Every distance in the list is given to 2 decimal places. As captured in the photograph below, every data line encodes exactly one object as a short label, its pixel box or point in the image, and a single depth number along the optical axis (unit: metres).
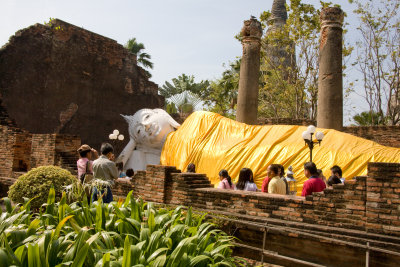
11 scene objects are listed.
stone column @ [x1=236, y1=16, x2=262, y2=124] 12.88
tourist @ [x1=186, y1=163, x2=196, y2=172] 8.02
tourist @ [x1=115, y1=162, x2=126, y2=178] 11.00
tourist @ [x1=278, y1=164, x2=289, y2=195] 6.61
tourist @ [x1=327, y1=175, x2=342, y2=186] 6.36
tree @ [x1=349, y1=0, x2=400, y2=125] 16.33
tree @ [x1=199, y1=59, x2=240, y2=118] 28.53
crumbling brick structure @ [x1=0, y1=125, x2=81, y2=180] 10.29
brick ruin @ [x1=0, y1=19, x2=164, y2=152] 14.55
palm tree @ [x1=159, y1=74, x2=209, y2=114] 30.06
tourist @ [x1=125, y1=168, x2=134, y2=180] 8.92
